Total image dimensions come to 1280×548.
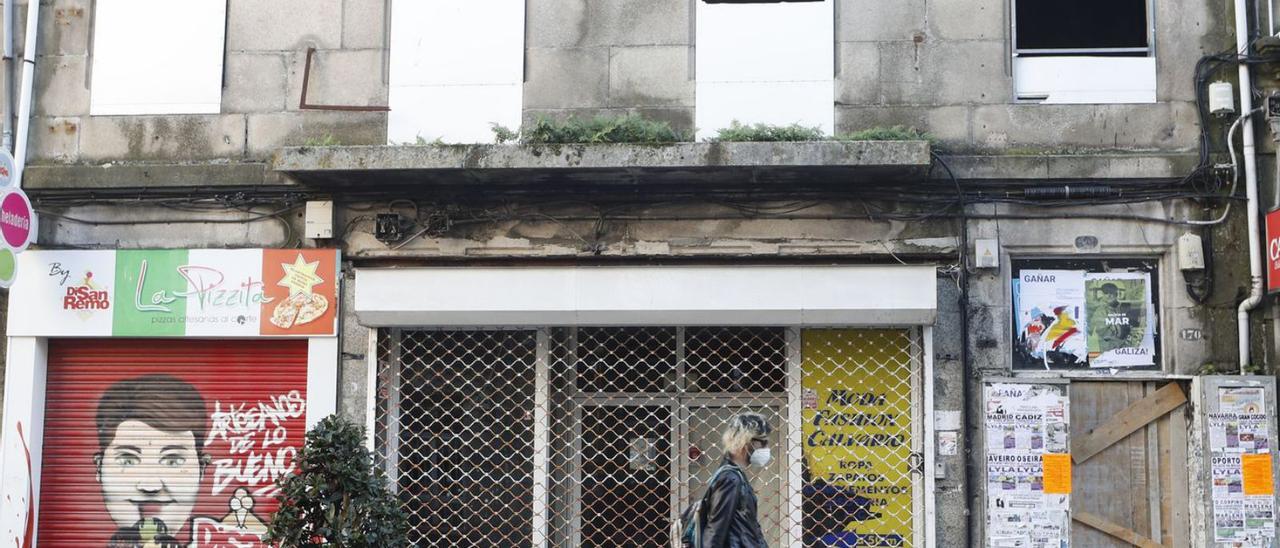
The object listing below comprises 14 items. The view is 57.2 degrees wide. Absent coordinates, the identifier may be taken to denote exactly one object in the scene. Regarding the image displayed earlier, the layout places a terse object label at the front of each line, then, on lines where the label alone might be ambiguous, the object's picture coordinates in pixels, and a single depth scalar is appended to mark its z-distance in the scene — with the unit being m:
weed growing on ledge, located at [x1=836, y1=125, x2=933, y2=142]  7.95
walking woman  6.21
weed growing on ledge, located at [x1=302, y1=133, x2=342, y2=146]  8.40
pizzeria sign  8.45
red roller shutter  8.52
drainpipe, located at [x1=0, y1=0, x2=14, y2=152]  8.77
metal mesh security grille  8.52
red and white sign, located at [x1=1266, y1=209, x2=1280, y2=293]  7.72
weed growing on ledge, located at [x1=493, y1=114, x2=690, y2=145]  7.94
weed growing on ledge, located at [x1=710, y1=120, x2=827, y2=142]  7.96
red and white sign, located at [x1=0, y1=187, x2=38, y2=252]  8.16
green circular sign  8.12
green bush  7.09
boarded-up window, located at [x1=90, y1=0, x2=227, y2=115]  8.78
